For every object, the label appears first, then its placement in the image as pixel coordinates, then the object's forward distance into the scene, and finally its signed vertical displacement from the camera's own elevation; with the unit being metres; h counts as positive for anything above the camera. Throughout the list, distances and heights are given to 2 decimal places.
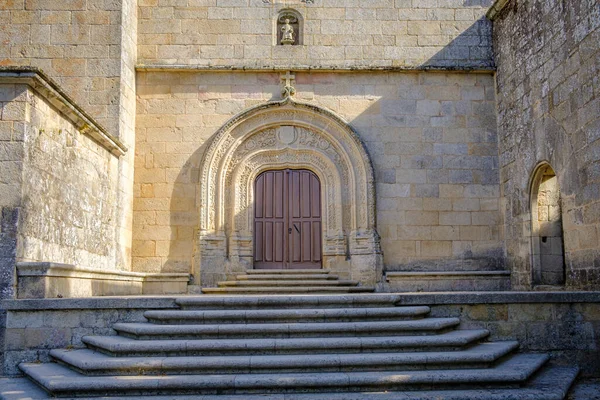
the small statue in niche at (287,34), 11.06 +4.14
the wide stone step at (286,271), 10.55 +0.02
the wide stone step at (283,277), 10.37 -0.07
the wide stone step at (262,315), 6.86 -0.46
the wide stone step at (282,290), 9.88 -0.27
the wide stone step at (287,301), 7.17 -0.33
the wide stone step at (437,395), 5.49 -1.08
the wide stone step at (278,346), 6.24 -0.72
